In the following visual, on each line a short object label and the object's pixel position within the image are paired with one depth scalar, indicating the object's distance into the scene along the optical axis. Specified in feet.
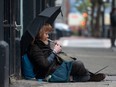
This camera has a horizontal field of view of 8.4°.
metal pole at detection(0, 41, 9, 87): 38.03
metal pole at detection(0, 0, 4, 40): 37.87
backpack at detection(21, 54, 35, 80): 43.77
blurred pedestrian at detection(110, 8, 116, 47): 103.45
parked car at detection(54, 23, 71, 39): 185.47
